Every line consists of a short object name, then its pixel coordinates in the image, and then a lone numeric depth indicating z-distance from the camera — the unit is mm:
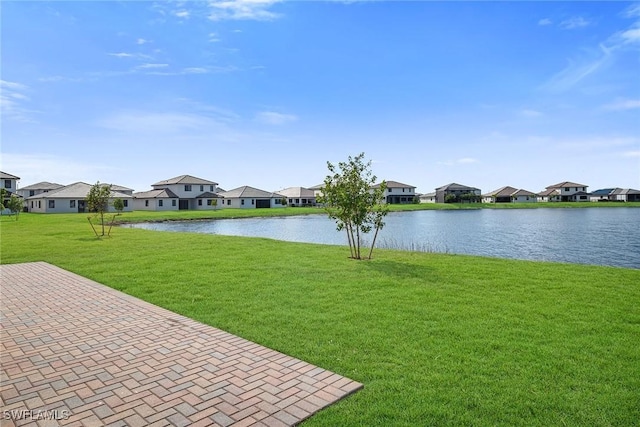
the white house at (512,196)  96062
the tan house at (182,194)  63625
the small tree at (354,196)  13430
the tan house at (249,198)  74344
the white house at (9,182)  54844
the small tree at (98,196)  22219
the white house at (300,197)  86125
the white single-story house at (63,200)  52562
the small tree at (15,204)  38875
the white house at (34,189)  71312
